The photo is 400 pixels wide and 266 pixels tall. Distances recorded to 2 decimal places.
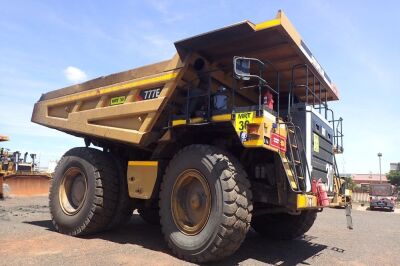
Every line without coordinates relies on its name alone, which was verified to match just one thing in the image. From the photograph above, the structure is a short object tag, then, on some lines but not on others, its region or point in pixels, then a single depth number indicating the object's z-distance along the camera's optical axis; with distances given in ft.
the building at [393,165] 248.73
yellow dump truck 16.58
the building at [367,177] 284.33
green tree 185.74
